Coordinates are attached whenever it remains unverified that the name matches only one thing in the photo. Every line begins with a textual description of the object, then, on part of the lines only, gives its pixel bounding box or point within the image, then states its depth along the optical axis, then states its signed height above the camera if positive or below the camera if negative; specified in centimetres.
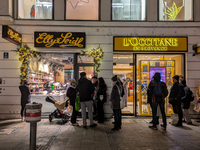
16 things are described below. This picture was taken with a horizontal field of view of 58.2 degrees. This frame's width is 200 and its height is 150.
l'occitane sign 822 +132
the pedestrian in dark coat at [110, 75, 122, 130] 600 -92
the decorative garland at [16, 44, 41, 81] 785 +67
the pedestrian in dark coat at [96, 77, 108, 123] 698 -87
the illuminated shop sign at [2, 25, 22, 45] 639 +140
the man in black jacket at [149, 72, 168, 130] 617 -79
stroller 717 -165
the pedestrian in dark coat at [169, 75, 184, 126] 659 -87
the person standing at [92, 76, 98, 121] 724 -94
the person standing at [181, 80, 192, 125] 695 -118
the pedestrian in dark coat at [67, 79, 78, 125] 687 -98
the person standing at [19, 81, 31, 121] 734 -93
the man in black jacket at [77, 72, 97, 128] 632 -76
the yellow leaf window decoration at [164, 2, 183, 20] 854 +286
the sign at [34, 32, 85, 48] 805 +147
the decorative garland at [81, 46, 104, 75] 802 +76
